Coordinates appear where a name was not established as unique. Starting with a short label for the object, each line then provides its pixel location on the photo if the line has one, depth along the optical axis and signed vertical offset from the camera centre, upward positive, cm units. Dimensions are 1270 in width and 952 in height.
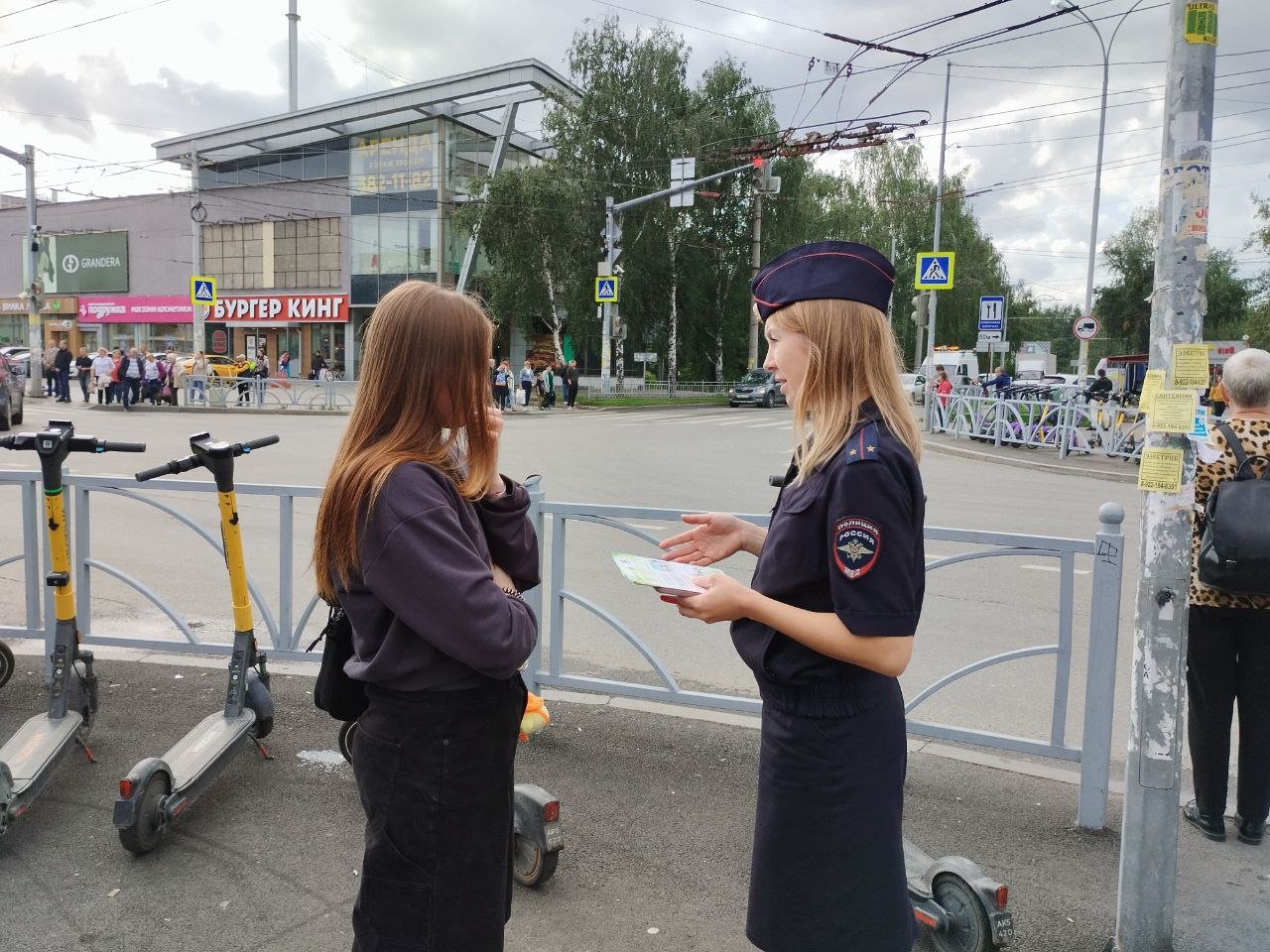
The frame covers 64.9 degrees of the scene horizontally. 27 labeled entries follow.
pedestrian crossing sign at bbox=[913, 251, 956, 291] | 2084 +247
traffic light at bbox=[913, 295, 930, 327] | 2831 +218
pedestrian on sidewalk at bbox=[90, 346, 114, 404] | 2712 -27
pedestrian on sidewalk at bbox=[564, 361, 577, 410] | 3306 -30
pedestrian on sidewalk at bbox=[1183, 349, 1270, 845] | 356 -99
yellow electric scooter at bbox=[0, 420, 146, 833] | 359 -118
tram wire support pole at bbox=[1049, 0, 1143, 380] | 2878 +516
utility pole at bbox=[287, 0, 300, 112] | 5325 +1668
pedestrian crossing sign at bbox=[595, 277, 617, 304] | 2981 +263
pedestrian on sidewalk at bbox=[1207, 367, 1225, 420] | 1712 -13
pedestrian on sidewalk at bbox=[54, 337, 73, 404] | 2877 -18
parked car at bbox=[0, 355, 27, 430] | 1878 -64
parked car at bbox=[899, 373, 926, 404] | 4194 -1
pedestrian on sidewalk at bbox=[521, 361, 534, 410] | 3212 -23
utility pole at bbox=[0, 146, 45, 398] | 2939 +183
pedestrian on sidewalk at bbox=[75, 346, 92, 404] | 2923 -17
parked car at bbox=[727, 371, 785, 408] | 3817 -38
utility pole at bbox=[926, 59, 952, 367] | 2528 +560
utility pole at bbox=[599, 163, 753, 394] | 2491 +373
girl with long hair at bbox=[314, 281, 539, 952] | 195 -55
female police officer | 189 -51
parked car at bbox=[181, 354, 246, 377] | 2972 +6
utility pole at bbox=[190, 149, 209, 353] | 2961 +382
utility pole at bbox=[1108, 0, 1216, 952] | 271 -47
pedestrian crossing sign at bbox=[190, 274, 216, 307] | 2705 +208
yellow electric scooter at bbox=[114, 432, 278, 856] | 331 -138
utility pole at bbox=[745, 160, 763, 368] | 4000 +543
